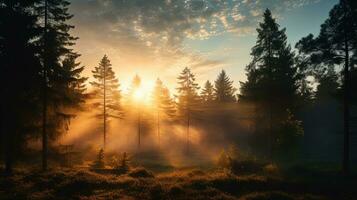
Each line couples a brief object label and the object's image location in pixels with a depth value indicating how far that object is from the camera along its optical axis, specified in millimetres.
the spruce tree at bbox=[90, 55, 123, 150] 42531
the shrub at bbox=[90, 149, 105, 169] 26406
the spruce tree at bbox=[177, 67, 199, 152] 56781
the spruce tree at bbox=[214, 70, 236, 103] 83625
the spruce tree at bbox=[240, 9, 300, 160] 29452
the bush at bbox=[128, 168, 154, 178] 20041
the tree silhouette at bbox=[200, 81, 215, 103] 87750
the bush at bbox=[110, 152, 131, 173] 22700
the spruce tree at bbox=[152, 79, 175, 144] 61969
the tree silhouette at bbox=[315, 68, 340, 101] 64031
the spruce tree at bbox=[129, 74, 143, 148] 60312
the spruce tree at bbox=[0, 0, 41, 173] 17344
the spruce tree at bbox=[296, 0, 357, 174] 21016
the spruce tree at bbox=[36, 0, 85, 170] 19891
